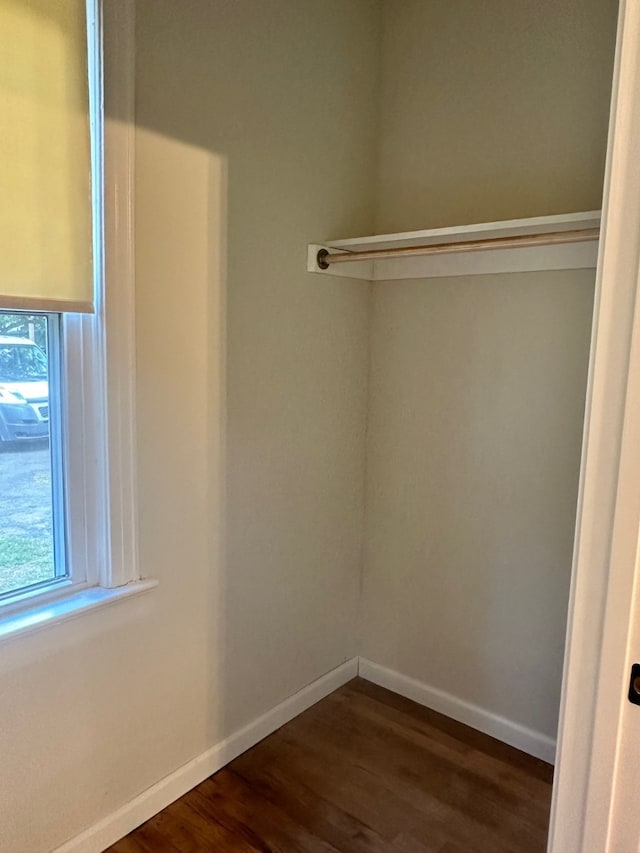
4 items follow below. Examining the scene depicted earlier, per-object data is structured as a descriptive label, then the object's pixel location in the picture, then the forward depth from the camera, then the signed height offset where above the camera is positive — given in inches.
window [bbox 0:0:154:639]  52.2 +1.7
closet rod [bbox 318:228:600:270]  63.5 +11.3
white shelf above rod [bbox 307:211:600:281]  66.1 +11.5
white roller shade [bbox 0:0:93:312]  50.8 +14.9
